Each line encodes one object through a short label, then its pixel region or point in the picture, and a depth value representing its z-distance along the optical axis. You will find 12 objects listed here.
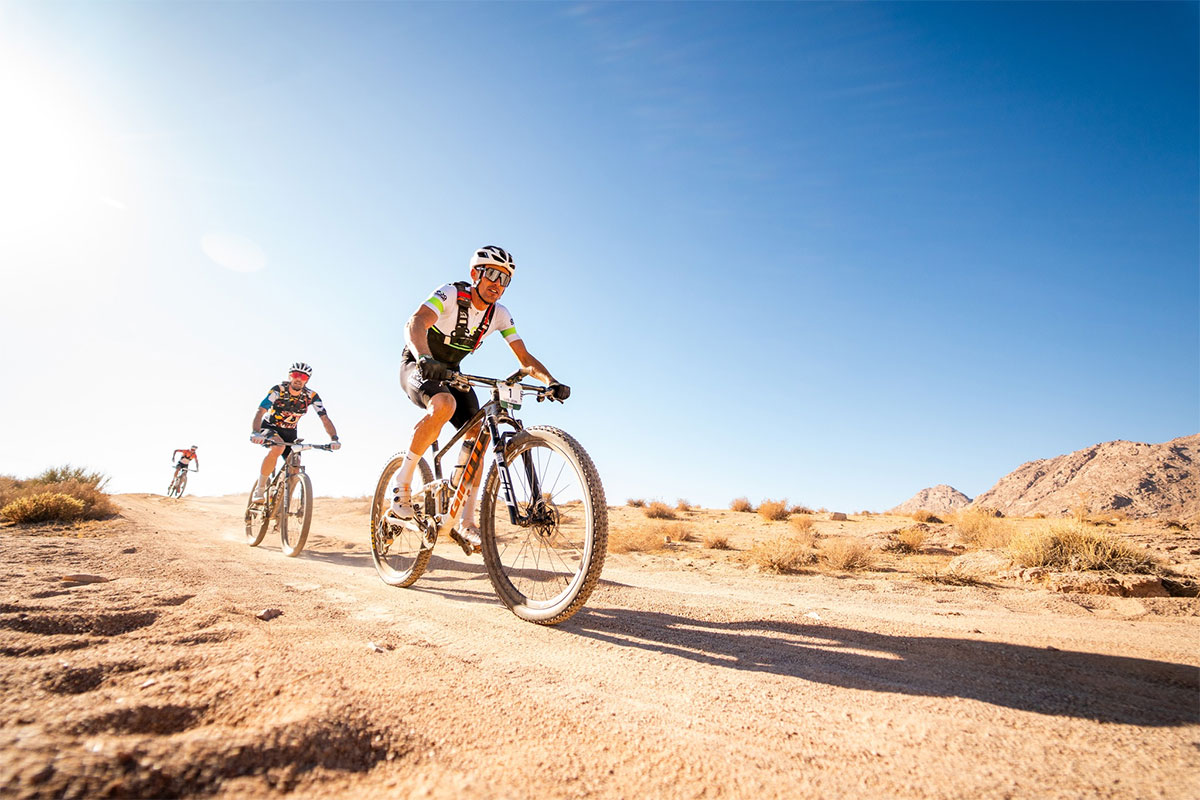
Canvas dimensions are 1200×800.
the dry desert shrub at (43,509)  8.28
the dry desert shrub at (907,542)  9.92
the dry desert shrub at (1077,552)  6.23
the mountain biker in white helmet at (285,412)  8.99
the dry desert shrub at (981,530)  10.61
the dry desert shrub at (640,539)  10.52
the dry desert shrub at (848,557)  7.74
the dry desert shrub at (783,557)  7.45
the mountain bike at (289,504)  7.67
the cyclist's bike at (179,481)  24.95
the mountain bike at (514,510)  3.32
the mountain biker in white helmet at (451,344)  4.55
